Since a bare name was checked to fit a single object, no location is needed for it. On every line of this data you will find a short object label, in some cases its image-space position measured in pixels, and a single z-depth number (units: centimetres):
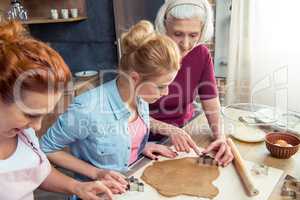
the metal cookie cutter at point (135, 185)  89
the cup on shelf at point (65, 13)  234
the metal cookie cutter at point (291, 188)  86
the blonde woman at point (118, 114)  102
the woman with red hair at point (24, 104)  62
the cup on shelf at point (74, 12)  237
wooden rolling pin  88
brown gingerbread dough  89
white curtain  191
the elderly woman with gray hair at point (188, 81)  117
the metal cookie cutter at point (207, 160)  103
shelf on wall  223
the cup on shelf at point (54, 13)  233
